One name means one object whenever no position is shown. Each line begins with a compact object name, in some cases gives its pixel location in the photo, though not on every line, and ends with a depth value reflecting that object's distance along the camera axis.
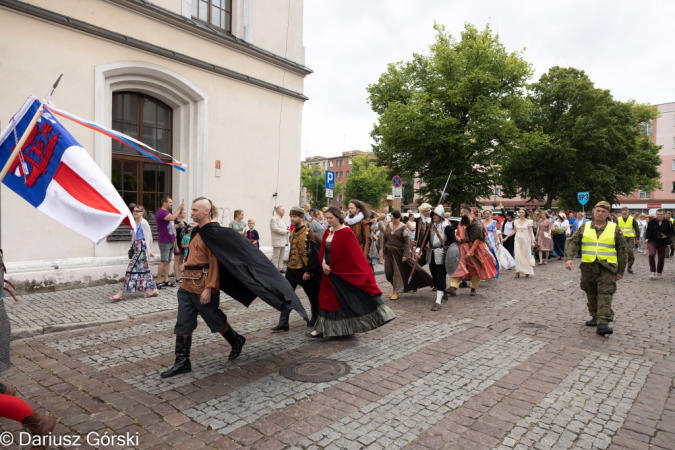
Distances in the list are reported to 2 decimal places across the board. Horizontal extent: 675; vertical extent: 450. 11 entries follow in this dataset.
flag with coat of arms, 3.60
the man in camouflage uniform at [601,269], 6.45
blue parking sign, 16.29
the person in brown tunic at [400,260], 8.88
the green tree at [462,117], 25.78
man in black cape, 4.66
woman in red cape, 5.99
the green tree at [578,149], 33.06
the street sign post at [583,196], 25.38
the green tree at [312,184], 88.14
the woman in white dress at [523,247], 12.75
